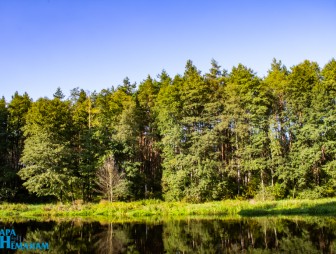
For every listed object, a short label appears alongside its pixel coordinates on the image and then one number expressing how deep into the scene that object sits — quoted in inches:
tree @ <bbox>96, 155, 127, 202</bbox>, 1514.5
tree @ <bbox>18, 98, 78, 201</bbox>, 1611.7
